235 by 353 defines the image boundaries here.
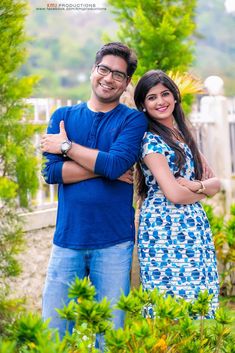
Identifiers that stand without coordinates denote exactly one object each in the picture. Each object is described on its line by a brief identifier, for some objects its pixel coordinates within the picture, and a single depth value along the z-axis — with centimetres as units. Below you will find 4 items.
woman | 539
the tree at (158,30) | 1105
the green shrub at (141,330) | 329
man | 494
